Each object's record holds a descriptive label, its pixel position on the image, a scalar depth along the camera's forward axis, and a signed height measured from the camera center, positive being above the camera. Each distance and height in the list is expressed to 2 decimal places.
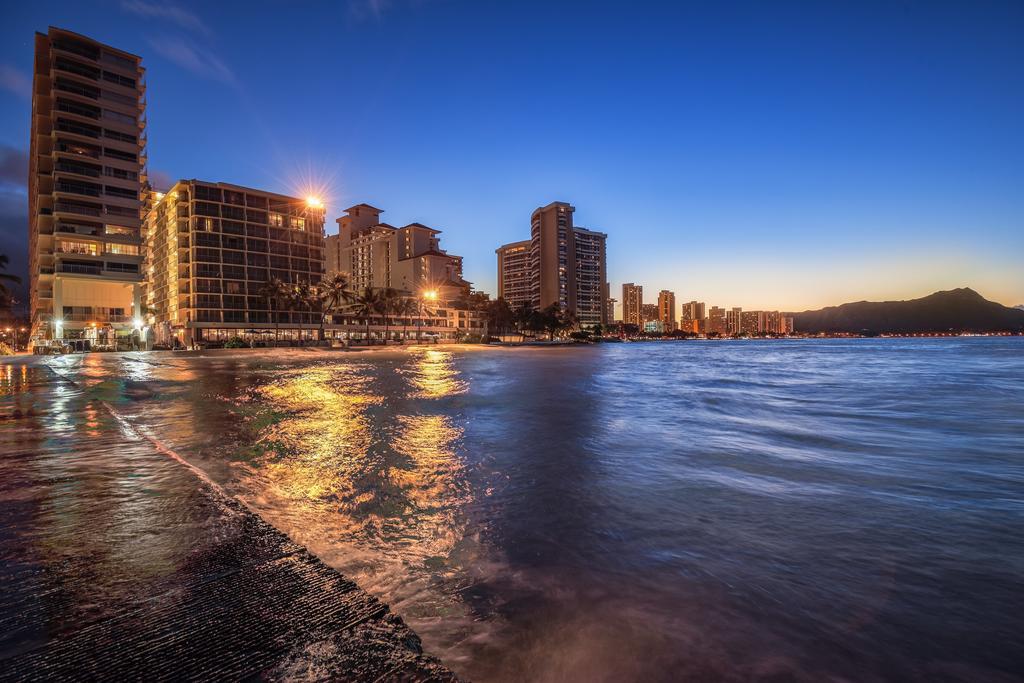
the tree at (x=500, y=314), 143.00 +7.19
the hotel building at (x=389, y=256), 169.12 +33.51
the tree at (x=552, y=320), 154.84 +5.39
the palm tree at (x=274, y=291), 91.90 +10.06
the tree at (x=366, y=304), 107.25 +8.48
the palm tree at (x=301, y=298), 94.62 +8.77
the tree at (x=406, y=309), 121.44 +8.43
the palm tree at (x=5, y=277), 45.99 +6.90
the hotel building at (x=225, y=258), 92.31 +18.43
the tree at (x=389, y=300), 113.12 +9.73
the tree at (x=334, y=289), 100.30 +11.43
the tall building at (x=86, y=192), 66.19 +23.72
